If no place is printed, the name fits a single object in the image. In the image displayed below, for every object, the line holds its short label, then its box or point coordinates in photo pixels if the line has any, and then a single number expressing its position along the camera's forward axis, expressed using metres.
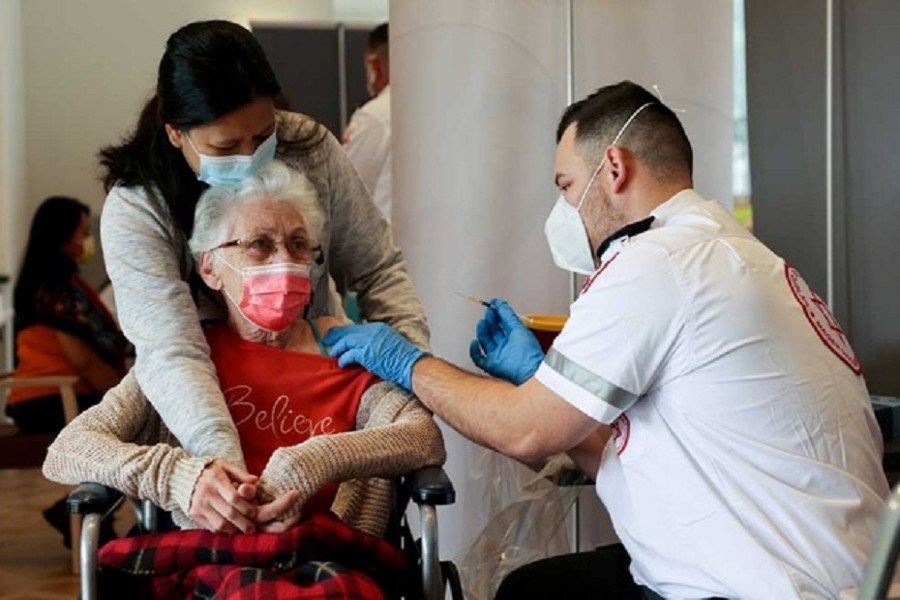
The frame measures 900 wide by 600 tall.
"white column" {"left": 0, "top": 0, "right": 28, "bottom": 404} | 7.73
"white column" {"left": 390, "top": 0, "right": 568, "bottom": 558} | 3.29
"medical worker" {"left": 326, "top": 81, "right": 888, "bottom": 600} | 1.93
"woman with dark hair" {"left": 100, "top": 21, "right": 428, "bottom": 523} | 2.26
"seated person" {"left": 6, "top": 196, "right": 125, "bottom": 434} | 5.23
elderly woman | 2.26
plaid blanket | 2.05
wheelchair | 2.06
